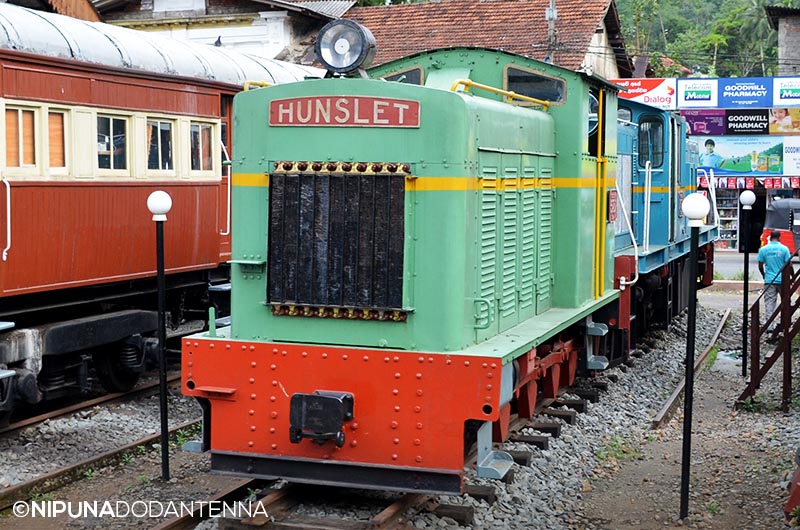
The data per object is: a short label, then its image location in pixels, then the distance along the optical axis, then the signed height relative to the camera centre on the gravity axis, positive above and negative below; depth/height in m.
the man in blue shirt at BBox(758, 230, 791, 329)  15.12 -0.71
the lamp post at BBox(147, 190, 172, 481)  7.75 -0.68
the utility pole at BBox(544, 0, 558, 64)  25.79 +4.43
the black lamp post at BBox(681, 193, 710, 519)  7.22 -0.77
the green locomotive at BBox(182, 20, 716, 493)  6.36 -0.52
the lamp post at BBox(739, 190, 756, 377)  12.94 -0.09
